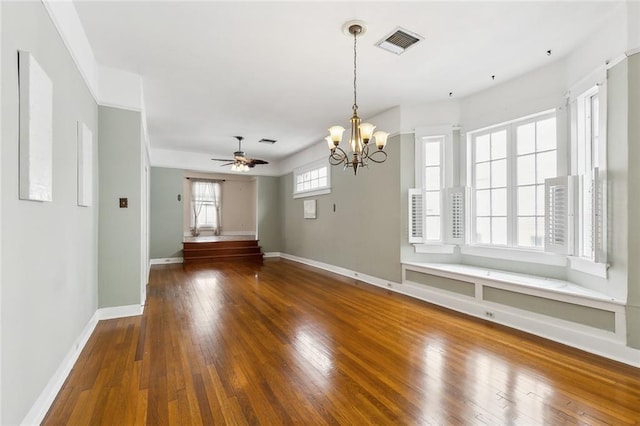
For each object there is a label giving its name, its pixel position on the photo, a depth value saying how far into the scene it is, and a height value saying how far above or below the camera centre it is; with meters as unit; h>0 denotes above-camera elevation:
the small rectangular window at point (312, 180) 7.07 +0.86
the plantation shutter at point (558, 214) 3.19 -0.02
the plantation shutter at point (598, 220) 2.76 -0.08
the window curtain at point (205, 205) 11.49 +0.32
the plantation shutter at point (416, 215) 4.71 -0.05
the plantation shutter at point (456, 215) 4.43 -0.04
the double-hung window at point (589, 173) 2.79 +0.39
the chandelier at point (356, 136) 3.04 +0.80
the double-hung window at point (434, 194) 4.58 +0.28
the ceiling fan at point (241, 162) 6.61 +1.15
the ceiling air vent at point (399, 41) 2.94 +1.76
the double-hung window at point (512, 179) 3.69 +0.45
